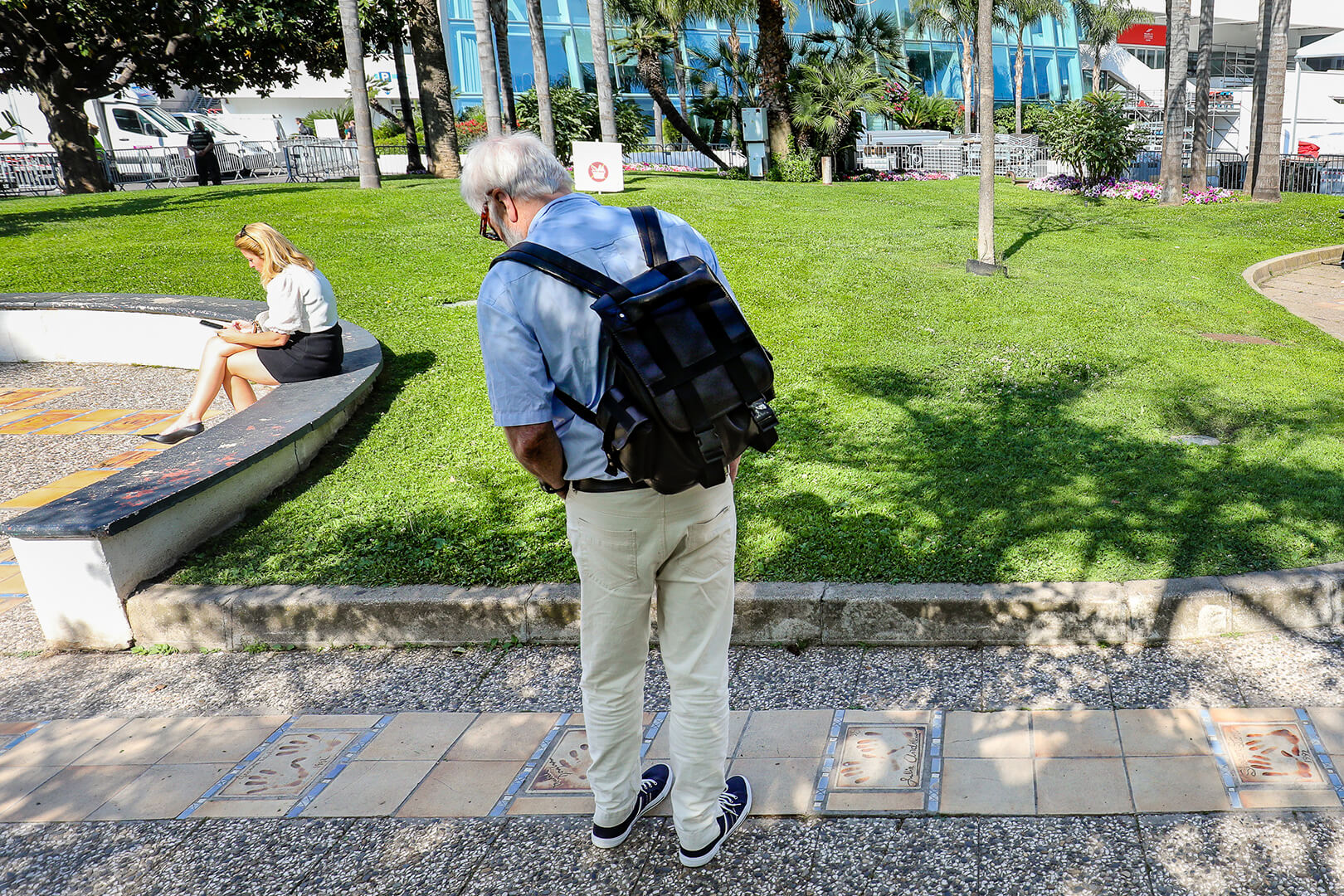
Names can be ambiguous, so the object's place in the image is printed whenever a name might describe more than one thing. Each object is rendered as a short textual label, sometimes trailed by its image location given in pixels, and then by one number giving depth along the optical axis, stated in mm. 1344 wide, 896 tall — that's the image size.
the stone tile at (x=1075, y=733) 3170
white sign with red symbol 16500
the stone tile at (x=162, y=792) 3176
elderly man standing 2361
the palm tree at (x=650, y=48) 30094
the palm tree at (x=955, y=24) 41906
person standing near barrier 23891
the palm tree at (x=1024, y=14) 44031
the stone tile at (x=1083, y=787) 2891
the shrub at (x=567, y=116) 23438
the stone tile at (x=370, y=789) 3129
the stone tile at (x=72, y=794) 3197
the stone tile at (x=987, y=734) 3205
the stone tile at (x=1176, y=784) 2861
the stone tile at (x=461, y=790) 3102
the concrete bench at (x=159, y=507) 4227
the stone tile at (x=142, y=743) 3500
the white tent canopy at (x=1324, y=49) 29531
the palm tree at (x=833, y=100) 23344
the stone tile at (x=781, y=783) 3012
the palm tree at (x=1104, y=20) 47938
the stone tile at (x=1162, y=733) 3125
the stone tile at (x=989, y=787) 2926
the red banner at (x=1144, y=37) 51812
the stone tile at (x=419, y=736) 3439
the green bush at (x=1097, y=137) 19719
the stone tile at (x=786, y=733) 3307
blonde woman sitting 6223
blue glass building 39219
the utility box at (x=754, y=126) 23422
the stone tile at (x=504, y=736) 3402
